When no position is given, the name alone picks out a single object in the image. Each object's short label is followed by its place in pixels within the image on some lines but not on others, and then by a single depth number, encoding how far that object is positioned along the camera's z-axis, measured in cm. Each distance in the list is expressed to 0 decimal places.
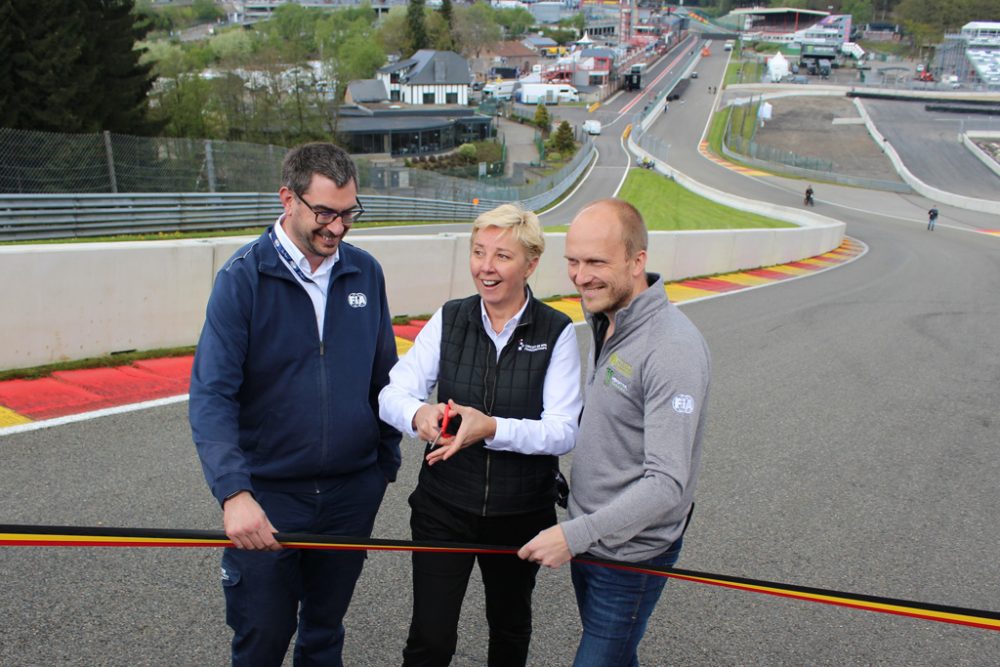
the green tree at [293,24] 15605
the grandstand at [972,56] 11469
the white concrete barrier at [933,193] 4950
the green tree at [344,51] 7219
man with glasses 280
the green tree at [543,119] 9581
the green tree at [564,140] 8035
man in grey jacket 251
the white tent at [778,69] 11385
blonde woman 293
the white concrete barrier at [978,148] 6237
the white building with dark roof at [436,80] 10988
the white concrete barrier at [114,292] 719
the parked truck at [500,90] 12656
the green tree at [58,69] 2678
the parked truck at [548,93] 12062
